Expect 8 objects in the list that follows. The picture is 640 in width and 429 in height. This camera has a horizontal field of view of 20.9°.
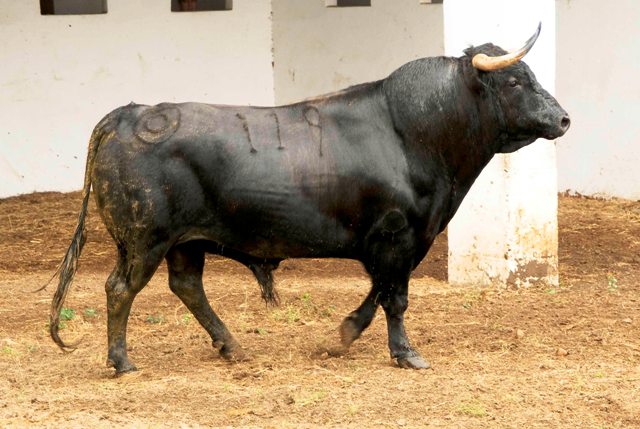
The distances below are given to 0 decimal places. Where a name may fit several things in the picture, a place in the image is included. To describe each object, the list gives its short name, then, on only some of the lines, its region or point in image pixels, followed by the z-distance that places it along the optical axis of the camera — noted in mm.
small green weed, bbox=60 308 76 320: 11703
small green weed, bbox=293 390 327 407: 8775
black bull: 9381
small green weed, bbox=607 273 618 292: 12713
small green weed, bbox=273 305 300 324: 11649
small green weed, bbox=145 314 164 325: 11641
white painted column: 12439
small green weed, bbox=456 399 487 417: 8459
